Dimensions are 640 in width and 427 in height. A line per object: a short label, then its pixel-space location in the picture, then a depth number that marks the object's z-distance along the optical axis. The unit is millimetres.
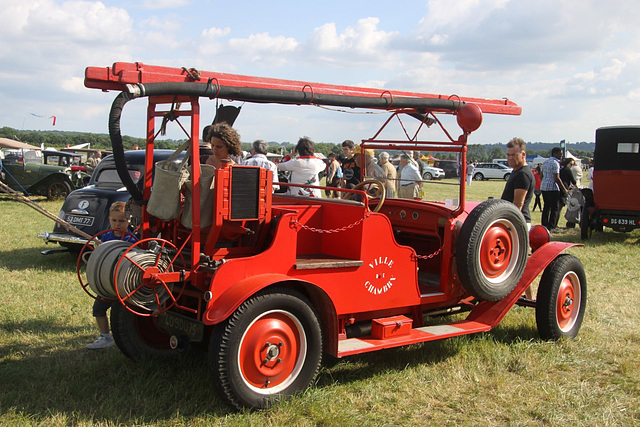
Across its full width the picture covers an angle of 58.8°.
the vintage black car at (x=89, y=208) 8250
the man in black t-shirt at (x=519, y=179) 5789
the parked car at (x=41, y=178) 18391
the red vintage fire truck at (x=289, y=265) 3609
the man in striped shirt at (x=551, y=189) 12797
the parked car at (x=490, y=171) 45094
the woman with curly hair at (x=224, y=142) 4098
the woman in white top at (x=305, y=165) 8008
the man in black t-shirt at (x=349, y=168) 9422
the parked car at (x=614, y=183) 11672
